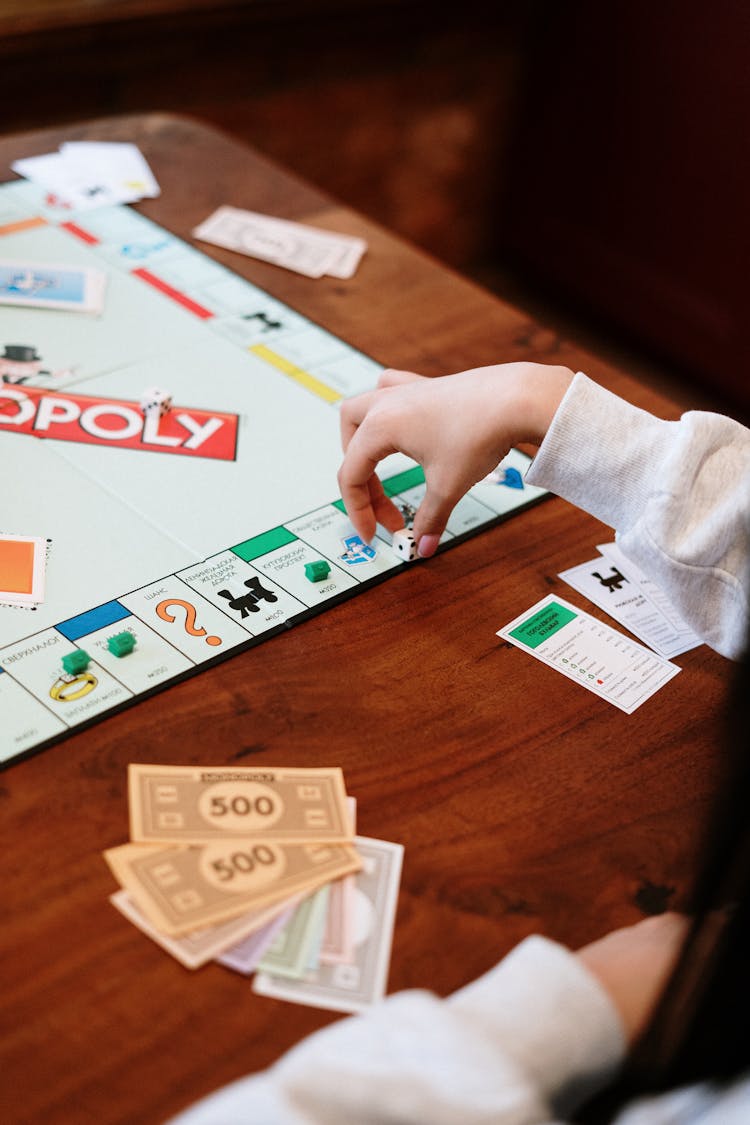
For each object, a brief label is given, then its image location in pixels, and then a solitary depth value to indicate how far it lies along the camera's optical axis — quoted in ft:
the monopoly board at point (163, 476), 2.98
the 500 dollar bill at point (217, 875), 2.39
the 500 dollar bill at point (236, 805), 2.56
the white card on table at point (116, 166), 5.14
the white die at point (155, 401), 3.81
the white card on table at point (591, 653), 3.12
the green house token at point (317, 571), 3.28
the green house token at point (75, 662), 2.85
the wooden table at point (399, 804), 2.19
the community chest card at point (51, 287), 4.33
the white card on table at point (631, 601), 3.31
